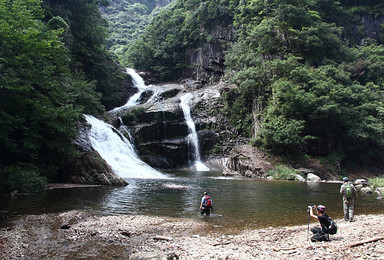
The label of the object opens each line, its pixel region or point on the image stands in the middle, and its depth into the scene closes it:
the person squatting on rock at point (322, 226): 6.84
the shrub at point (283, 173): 24.35
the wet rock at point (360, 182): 22.28
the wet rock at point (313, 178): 23.67
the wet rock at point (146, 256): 5.54
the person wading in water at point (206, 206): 10.02
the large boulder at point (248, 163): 26.17
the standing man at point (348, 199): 9.16
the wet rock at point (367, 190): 16.35
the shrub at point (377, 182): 18.91
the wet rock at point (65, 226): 7.95
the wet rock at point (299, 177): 23.78
